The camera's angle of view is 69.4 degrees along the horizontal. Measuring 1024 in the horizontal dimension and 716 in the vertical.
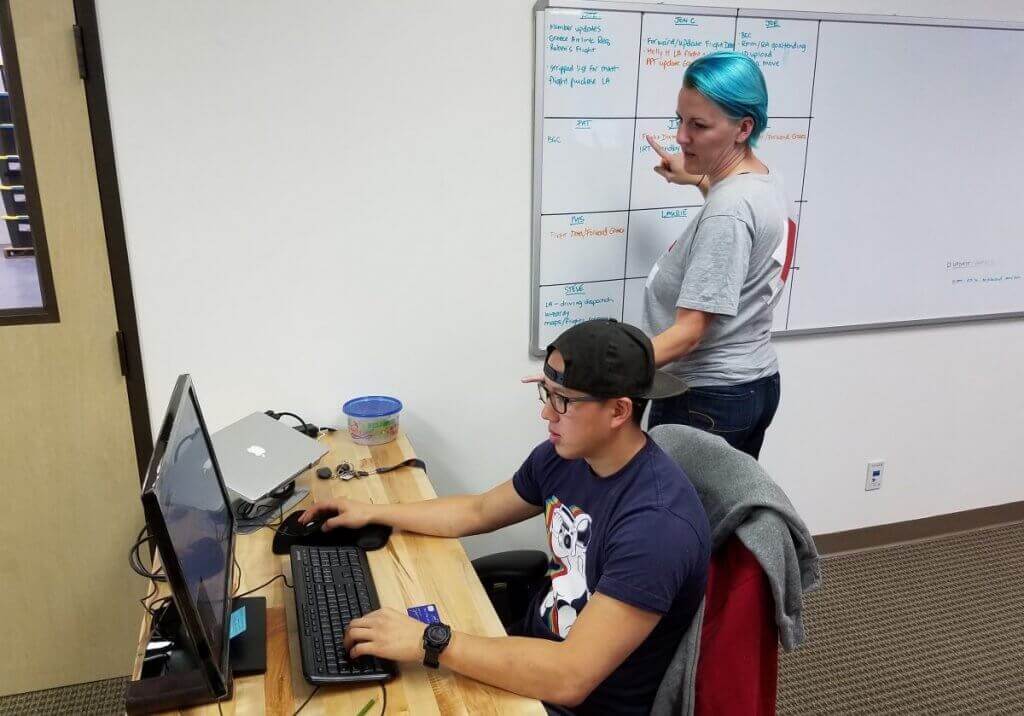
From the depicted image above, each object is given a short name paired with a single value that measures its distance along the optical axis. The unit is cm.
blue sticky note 124
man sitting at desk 112
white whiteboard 217
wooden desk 110
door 178
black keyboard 113
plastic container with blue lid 203
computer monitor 89
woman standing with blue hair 174
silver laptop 165
